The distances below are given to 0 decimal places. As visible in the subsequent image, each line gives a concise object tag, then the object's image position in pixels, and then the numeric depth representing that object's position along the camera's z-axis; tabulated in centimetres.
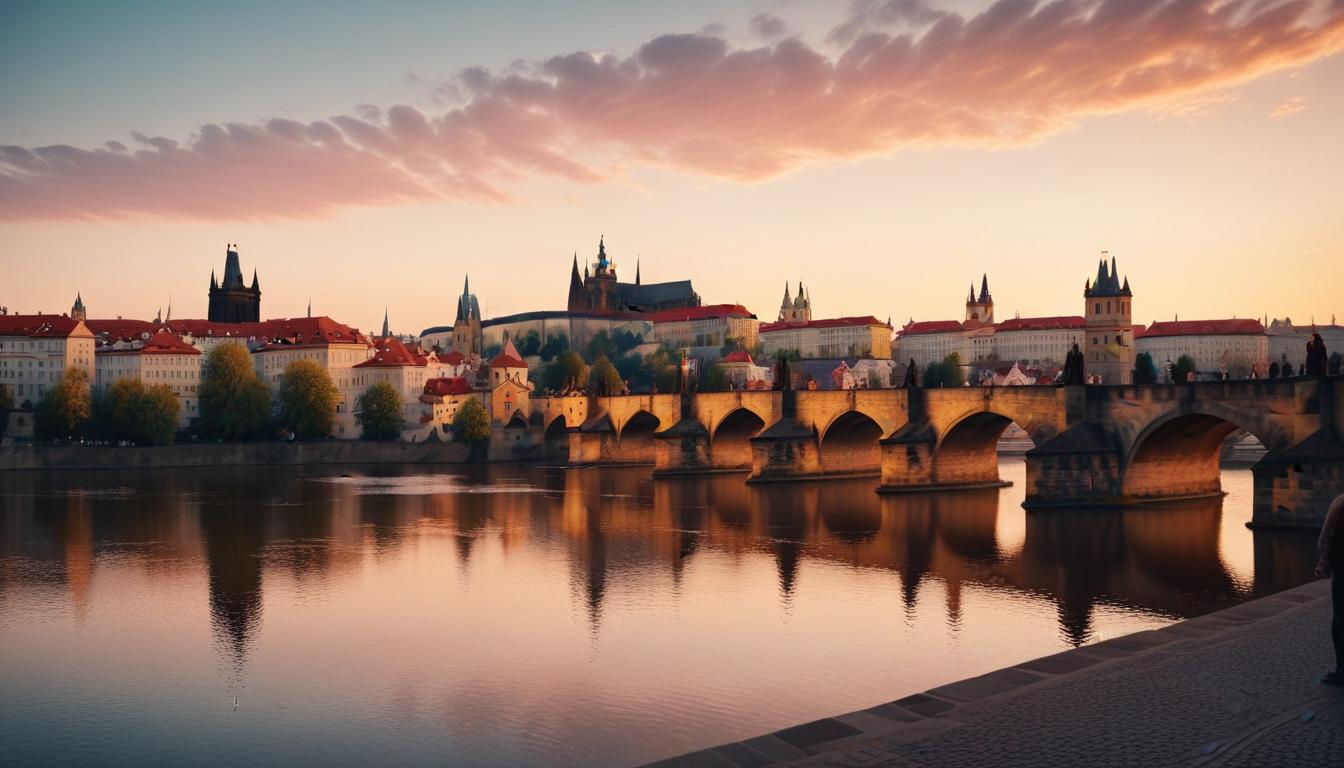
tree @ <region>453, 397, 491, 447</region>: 8406
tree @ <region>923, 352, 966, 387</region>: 12211
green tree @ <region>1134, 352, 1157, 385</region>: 8694
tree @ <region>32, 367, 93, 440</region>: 8012
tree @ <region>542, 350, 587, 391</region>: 11650
